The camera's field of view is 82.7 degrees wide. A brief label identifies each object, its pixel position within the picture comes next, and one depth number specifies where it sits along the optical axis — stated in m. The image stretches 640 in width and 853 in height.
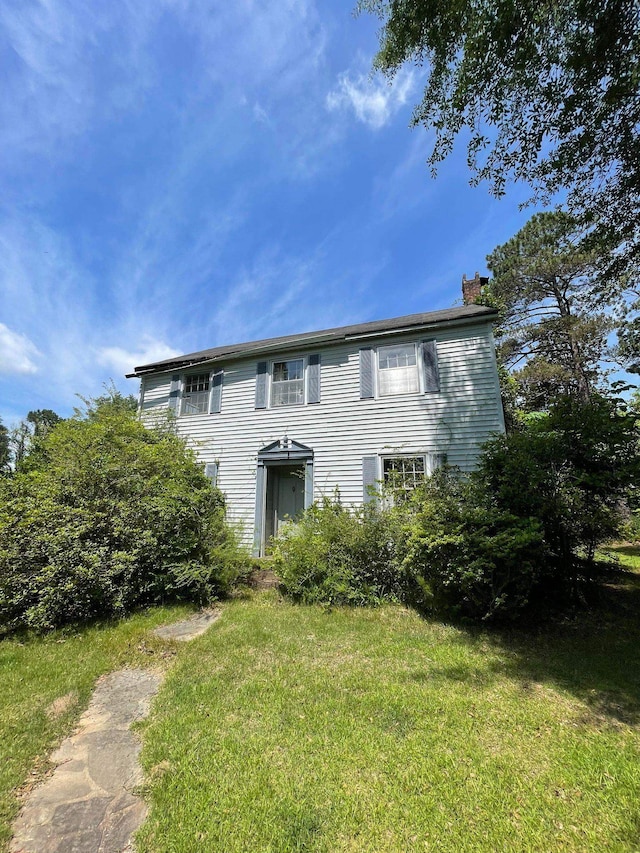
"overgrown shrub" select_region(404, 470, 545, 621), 4.77
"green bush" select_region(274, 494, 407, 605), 6.02
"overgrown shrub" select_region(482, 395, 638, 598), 5.12
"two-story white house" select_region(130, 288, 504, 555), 8.61
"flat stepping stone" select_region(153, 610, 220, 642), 4.99
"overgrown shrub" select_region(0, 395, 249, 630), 5.21
